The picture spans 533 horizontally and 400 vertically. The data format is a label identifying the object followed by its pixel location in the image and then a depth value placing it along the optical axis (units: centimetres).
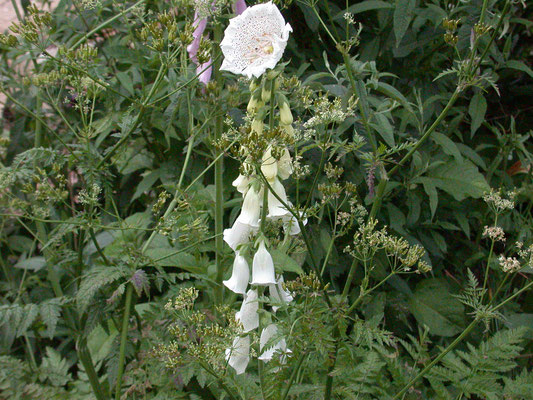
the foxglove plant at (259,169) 131
